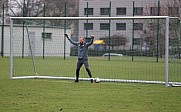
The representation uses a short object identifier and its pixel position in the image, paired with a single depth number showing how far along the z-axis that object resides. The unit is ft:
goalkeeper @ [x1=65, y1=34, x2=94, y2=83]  66.18
